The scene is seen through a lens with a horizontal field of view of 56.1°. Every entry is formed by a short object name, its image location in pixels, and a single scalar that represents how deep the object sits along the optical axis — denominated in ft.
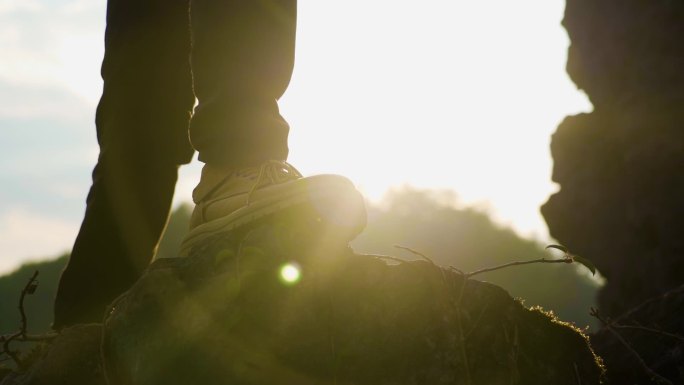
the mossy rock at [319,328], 5.32
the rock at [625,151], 15.96
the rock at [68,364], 6.02
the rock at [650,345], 8.04
